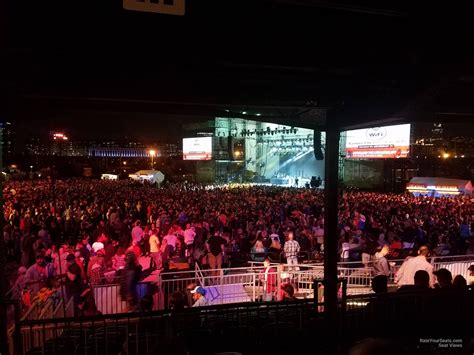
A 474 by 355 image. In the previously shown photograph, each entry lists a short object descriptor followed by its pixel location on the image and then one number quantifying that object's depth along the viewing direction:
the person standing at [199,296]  6.34
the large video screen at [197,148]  39.69
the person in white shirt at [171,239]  10.71
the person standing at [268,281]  8.39
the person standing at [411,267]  6.89
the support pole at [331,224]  4.20
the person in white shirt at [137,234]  11.23
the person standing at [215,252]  10.12
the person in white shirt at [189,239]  11.20
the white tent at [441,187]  29.78
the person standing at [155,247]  10.18
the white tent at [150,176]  42.74
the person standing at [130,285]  7.11
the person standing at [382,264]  8.12
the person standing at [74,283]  7.34
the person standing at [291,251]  10.15
